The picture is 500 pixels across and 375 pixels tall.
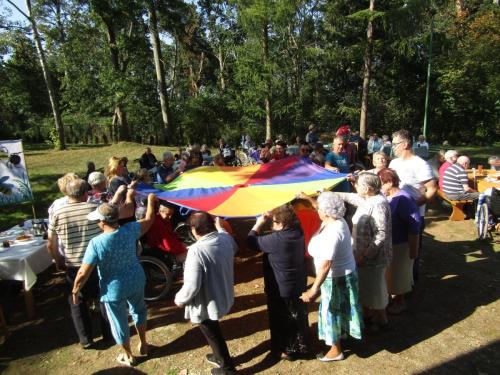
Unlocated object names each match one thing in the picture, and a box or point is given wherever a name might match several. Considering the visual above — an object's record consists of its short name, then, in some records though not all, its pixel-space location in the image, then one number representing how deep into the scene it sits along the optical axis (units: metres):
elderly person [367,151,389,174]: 4.00
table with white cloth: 4.04
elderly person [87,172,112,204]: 3.93
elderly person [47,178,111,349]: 3.27
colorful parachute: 4.20
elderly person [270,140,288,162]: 8.42
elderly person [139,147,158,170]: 9.96
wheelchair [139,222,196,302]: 4.41
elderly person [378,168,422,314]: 3.45
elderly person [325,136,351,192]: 5.64
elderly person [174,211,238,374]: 2.67
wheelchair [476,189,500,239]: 5.78
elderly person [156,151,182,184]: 6.54
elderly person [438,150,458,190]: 6.32
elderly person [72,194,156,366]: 2.87
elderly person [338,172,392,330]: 3.14
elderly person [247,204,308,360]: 2.81
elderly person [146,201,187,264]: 4.41
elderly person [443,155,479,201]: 6.35
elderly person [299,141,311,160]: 8.35
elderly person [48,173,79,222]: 3.72
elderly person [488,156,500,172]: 7.54
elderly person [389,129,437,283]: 3.88
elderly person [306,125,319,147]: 12.30
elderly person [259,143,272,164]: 8.73
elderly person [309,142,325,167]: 7.23
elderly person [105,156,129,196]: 4.57
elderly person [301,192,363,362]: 2.77
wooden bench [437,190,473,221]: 6.83
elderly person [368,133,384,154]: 12.58
